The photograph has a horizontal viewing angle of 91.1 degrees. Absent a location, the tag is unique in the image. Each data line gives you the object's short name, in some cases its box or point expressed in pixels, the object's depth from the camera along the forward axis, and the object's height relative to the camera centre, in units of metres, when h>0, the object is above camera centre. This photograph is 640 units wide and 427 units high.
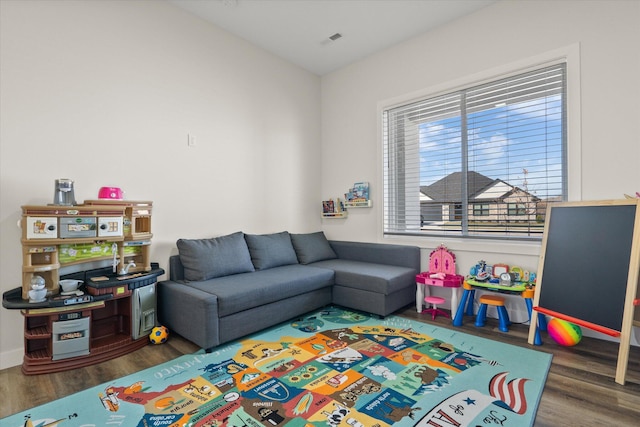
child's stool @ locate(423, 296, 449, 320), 3.00 -0.99
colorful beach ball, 2.32 -0.95
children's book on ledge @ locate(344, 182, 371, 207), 3.96 +0.17
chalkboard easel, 1.98 -0.44
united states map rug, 1.56 -1.04
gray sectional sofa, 2.38 -0.64
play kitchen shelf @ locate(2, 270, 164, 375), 2.01 -0.79
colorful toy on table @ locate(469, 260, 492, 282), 2.82 -0.60
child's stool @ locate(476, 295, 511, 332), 2.66 -0.91
